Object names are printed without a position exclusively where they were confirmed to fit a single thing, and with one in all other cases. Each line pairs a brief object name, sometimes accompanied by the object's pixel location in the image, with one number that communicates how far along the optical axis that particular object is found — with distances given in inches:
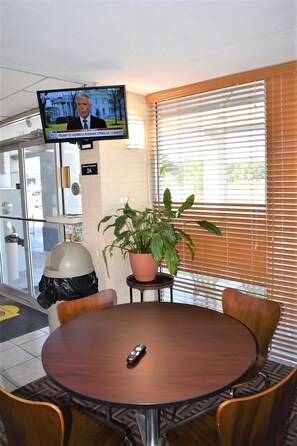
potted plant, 115.3
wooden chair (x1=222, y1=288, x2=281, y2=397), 86.3
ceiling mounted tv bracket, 135.5
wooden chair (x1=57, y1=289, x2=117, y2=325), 92.0
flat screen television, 113.9
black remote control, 64.2
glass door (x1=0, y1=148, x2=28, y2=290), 193.3
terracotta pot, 121.6
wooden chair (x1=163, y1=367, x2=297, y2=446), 51.4
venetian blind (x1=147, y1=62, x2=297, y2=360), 117.3
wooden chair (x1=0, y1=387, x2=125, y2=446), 51.7
